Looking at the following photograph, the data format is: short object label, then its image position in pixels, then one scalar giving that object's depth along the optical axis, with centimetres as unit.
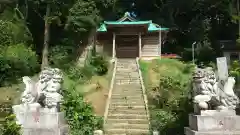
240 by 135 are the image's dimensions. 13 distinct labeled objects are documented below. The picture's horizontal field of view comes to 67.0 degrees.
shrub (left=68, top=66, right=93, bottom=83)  1049
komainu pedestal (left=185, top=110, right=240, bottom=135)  401
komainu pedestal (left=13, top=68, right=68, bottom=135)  411
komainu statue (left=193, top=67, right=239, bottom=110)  413
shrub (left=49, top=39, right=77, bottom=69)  1298
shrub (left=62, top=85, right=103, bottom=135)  568
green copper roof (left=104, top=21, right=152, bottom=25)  1527
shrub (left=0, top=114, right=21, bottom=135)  412
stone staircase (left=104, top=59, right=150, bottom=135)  663
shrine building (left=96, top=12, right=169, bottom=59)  1587
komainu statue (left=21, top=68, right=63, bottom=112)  423
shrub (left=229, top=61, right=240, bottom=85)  636
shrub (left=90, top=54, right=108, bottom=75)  1213
